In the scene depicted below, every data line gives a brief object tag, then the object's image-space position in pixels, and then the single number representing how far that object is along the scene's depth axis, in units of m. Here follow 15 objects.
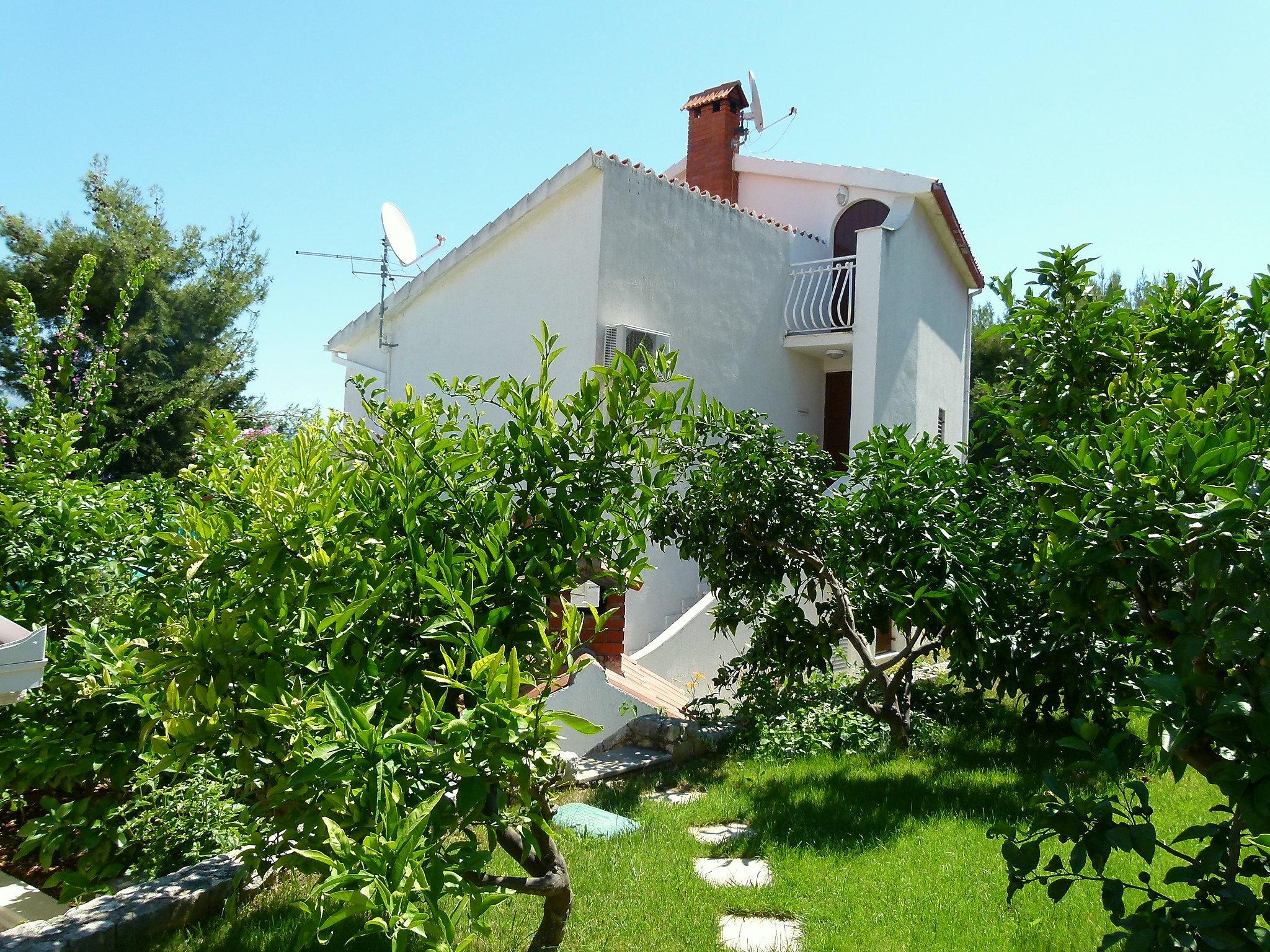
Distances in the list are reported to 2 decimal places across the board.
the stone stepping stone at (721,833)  5.15
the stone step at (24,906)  3.95
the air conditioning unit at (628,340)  10.20
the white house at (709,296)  10.27
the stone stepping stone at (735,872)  4.51
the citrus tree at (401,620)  2.10
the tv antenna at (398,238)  11.76
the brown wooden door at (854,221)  14.72
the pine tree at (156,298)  16.66
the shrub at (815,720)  7.01
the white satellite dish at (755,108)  14.70
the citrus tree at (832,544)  5.78
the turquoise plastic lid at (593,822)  5.25
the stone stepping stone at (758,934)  3.79
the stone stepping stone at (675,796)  6.00
